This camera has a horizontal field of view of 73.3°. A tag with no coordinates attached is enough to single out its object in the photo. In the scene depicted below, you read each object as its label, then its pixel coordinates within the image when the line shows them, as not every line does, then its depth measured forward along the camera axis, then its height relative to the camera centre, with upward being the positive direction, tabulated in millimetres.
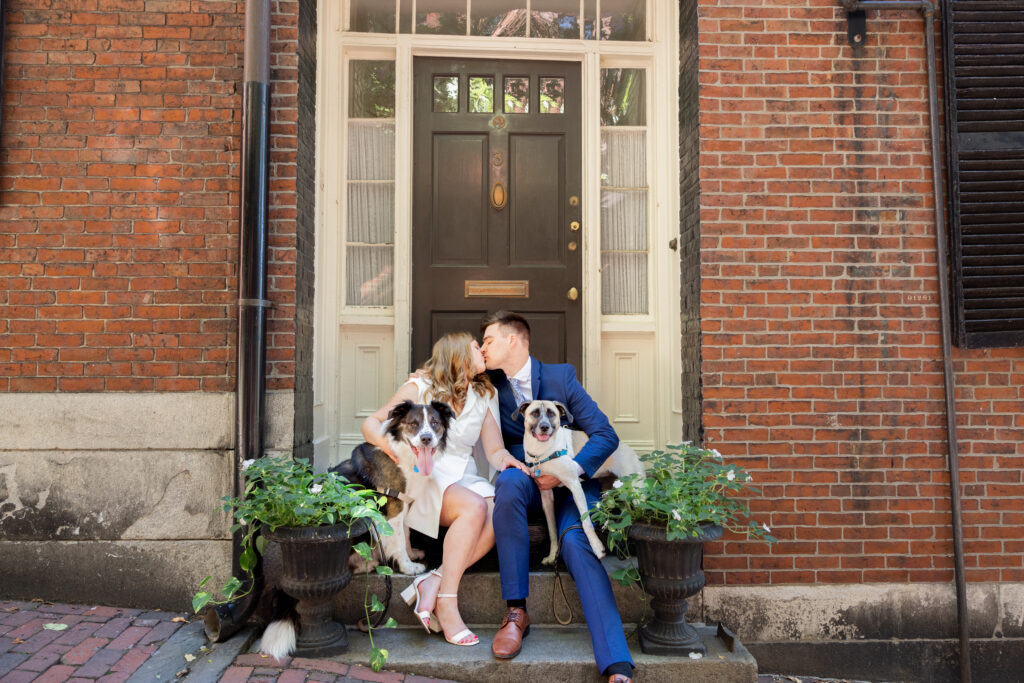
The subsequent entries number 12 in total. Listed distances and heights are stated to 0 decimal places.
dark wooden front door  4773 +1173
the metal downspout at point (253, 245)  3867 +706
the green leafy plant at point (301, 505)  3207 -651
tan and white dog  3547 -451
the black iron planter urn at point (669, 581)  3326 -1048
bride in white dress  3461 -590
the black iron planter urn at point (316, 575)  3197 -977
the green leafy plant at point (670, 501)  3297 -661
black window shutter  3996 +1160
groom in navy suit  3262 -682
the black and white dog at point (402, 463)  3469 -499
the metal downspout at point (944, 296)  3904 +401
